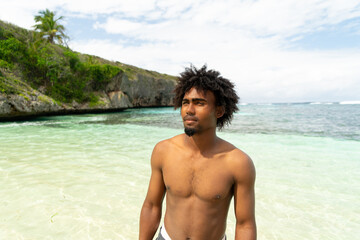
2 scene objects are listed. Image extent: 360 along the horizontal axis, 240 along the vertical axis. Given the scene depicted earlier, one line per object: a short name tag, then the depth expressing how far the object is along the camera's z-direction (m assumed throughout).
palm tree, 31.75
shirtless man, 1.46
